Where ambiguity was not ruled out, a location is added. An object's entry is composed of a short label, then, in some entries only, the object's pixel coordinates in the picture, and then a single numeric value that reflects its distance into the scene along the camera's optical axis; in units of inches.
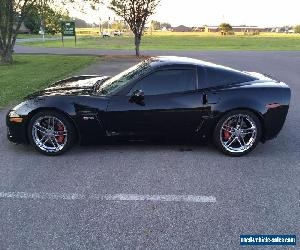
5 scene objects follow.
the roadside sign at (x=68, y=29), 1121.4
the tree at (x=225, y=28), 3467.0
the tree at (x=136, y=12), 789.9
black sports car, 178.9
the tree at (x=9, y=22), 652.7
